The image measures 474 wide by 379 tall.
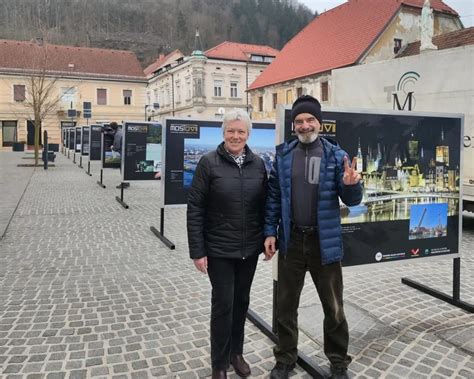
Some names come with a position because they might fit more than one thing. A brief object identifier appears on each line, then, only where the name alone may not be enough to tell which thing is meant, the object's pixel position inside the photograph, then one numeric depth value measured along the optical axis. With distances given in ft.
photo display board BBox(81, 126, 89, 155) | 85.30
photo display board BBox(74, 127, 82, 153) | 97.86
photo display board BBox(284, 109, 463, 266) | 14.35
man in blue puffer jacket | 10.85
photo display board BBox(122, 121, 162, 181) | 37.91
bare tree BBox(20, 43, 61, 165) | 80.23
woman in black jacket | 10.85
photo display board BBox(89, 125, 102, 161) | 70.49
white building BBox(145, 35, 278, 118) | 192.54
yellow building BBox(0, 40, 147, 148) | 171.01
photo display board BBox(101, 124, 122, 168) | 50.62
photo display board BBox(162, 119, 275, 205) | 26.94
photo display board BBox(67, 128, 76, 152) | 105.14
